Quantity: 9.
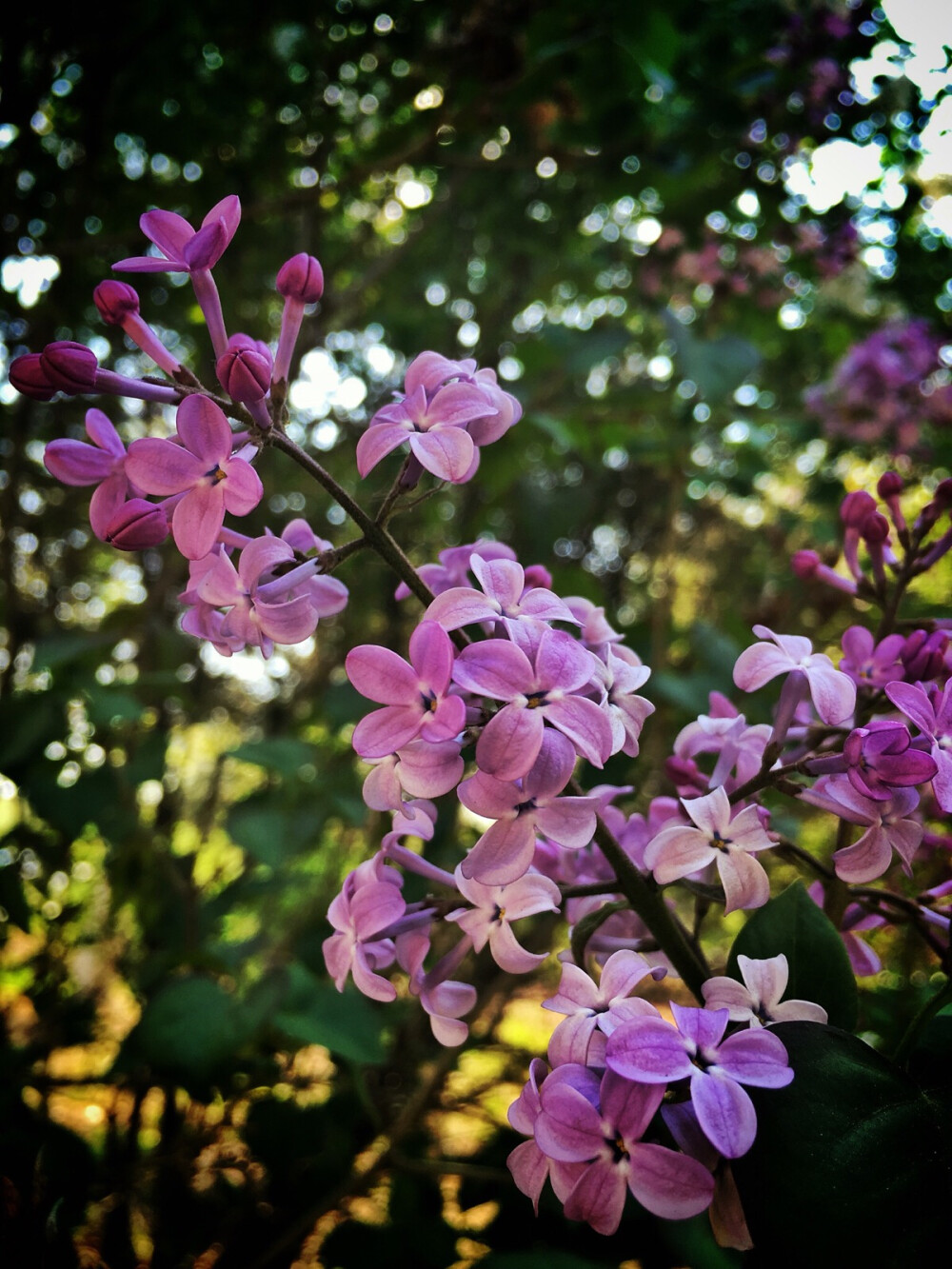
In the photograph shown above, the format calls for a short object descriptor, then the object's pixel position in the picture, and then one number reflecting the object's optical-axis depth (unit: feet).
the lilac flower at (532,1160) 0.32
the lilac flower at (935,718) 0.34
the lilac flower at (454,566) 0.41
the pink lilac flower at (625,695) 0.37
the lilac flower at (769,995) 0.34
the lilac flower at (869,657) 0.44
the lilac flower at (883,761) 0.33
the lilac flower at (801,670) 0.37
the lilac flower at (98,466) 0.38
